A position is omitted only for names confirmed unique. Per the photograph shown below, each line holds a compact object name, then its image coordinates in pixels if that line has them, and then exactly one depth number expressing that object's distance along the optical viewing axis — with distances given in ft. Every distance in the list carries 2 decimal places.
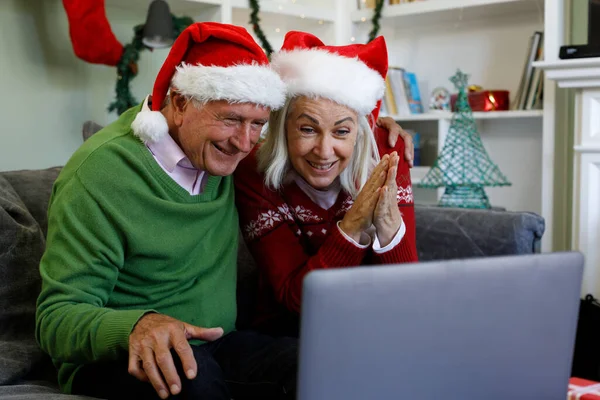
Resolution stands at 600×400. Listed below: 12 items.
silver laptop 2.27
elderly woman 4.69
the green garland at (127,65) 9.80
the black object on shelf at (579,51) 8.59
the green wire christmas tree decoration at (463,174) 8.96
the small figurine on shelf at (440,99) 11.60
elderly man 3.68
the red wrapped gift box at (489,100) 10.94
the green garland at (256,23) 10.91
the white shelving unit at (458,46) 10.67
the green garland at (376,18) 11.61
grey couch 4.46
